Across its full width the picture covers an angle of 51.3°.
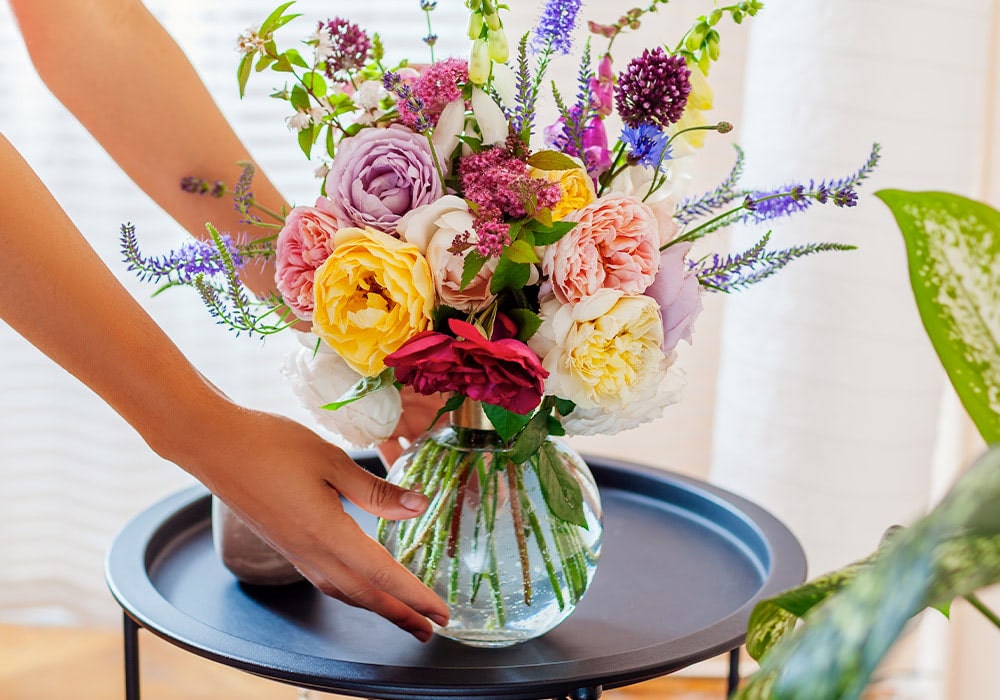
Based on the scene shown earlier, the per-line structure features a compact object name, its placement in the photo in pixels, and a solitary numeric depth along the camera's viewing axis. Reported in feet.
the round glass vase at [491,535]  2.57
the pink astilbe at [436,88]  2.28
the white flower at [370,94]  2.37
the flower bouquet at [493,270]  2.20
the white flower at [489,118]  2.28
